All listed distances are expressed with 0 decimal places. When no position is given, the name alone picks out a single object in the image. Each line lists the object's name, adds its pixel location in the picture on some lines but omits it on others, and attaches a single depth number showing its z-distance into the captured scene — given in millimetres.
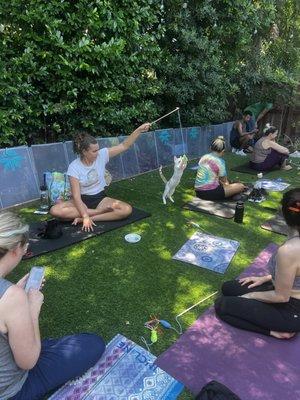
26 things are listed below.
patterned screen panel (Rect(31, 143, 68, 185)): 5767
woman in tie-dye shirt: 5859
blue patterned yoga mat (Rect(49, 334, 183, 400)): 2377
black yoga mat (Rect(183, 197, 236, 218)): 5556
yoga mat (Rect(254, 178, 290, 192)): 6937
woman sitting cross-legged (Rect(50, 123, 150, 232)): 4688
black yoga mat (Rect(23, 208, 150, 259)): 4203
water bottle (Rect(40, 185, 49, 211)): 5605
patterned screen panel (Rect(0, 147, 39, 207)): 5316
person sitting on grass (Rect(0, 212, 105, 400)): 1718
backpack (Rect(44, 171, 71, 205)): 5535
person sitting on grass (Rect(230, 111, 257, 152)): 10234
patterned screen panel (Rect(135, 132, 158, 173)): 7629
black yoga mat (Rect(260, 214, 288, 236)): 4983
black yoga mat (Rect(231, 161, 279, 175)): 8117
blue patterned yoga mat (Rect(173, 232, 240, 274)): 4051
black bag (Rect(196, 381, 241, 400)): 2162
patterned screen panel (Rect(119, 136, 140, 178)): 7289
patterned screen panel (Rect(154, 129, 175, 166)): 8133
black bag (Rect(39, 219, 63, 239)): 4434
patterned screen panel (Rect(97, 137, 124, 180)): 6769
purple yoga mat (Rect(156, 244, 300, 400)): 2471
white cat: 5578
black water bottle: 5199
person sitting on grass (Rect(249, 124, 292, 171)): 7867
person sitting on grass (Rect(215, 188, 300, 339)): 2537
